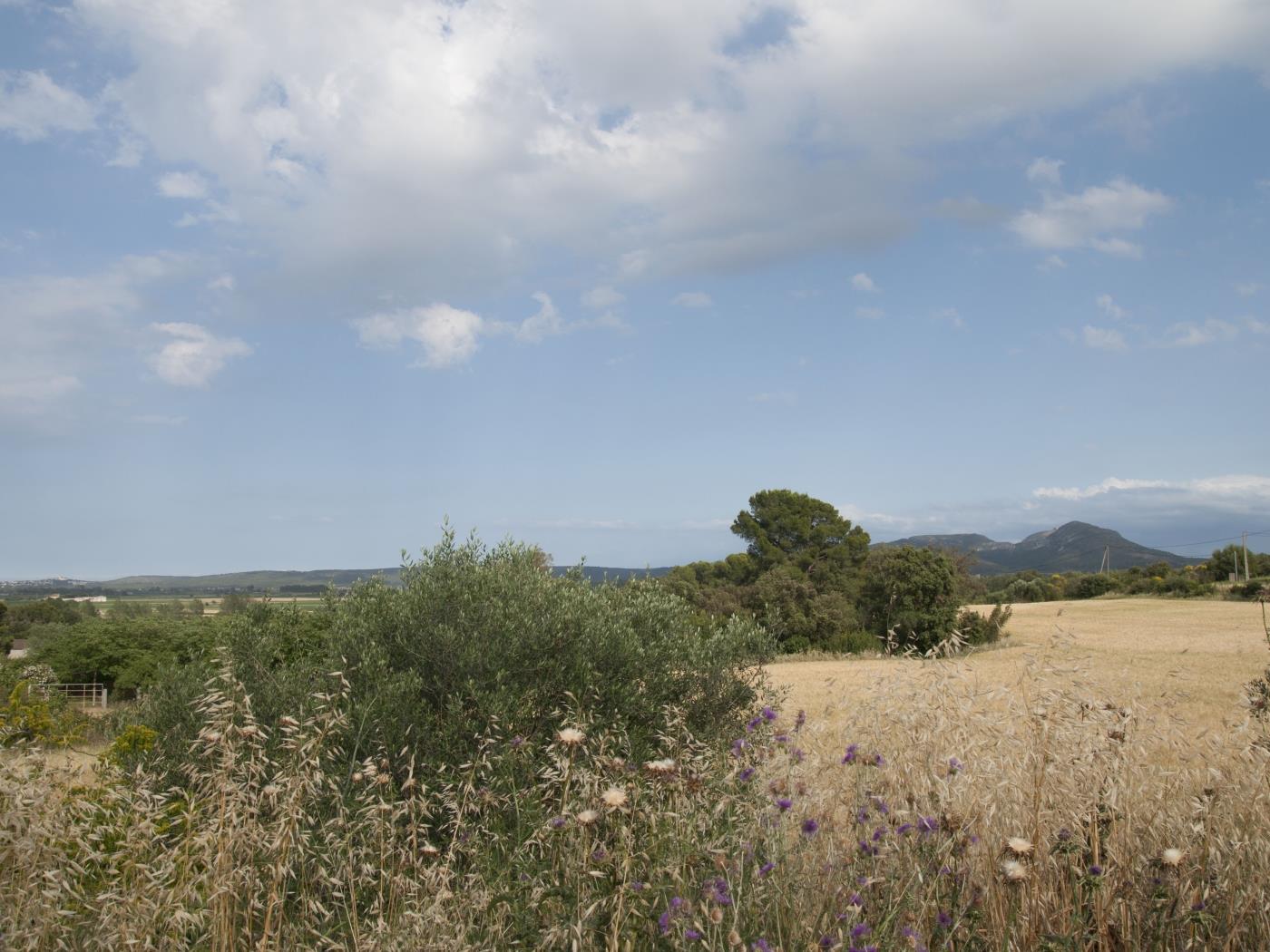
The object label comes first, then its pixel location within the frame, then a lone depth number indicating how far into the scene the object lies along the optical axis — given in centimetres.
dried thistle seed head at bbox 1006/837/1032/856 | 306
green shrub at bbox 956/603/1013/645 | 3966
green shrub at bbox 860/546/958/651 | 4022
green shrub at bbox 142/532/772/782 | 724
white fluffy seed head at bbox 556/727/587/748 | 359
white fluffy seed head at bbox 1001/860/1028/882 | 298
